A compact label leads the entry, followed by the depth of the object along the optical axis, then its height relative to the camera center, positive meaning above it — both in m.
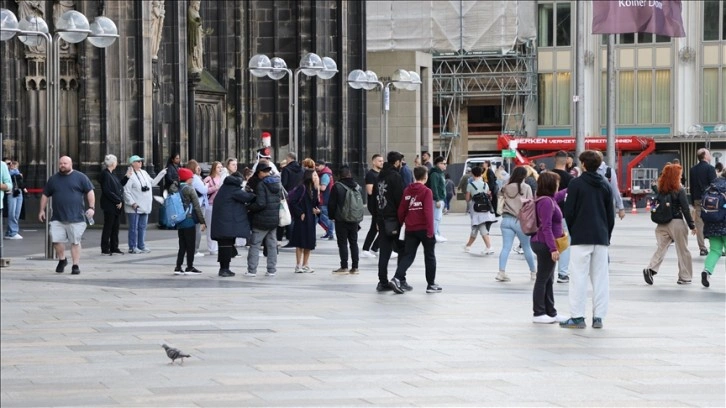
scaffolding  73.19 +2.77
